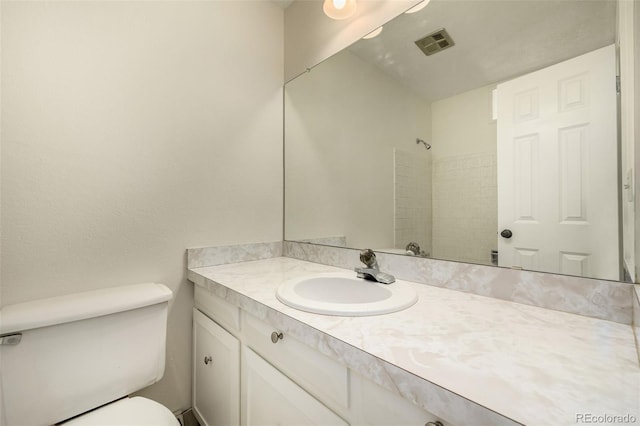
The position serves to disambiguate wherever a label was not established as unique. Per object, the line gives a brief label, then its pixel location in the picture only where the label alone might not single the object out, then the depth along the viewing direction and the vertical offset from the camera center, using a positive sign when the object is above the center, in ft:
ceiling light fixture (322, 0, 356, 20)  4.27 +3.31
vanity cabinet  1.87 -1.51
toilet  2.65 -1.55
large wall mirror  2.44 +0.92
